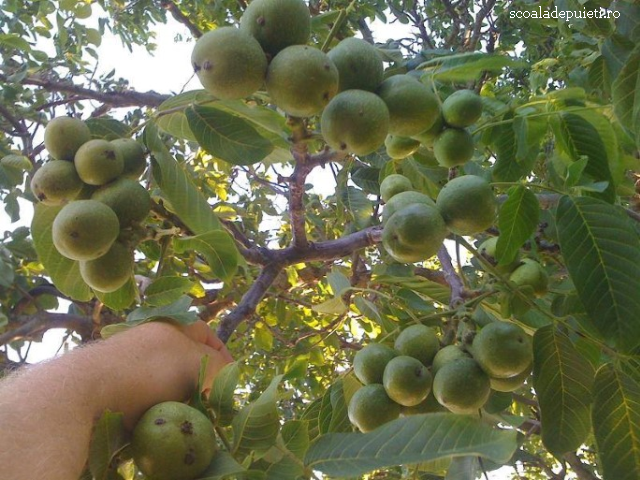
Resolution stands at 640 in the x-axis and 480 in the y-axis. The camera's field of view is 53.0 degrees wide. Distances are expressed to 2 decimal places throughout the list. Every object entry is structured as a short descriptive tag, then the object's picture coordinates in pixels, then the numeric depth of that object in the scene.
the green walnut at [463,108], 0.49
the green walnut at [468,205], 0.47
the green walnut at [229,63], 0.42
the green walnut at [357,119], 0.44
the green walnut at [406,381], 0.44
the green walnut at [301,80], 0.41
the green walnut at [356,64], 0.47
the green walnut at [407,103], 0.46
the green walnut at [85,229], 0.45
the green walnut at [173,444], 0.38
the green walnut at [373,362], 0.48
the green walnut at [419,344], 0.48
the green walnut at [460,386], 0.43
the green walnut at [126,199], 0.48
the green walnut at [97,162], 0.47
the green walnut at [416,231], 0.46
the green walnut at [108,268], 0.49
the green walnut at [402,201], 0.50
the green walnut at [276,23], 0.44
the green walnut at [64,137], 0.50
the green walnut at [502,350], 0.44
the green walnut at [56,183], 0.49
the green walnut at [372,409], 0.45
